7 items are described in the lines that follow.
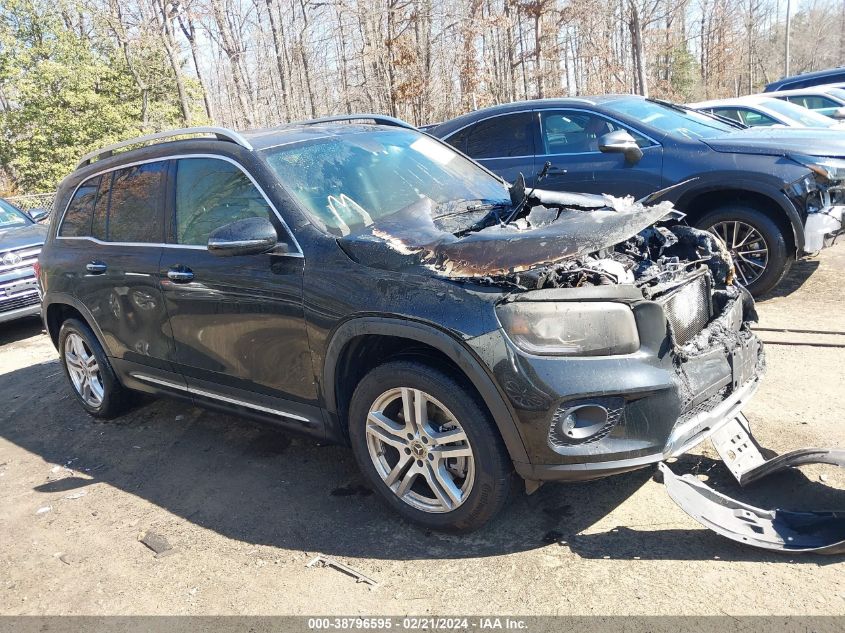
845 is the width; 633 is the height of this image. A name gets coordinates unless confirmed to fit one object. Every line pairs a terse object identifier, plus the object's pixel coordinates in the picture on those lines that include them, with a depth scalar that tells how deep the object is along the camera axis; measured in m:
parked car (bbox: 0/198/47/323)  8.05
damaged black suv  2.72
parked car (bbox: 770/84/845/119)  13.70
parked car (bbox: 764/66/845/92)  17.53
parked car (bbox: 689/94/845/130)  10.09
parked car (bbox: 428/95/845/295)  5.73
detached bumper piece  2.72
